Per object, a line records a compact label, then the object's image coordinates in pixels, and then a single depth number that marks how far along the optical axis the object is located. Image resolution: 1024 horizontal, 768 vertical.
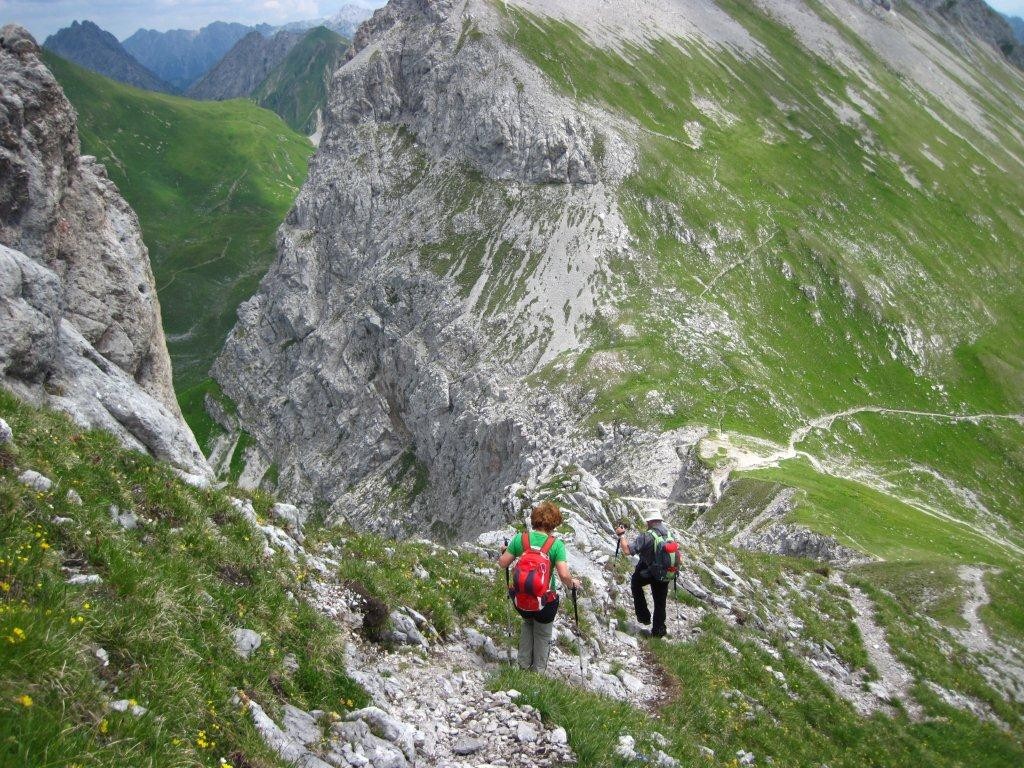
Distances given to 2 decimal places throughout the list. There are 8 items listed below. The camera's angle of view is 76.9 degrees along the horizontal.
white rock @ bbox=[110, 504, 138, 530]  10.03
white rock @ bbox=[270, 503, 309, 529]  14.64
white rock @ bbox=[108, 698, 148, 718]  6.04
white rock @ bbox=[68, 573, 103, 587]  7.48
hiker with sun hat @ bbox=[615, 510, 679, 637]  16.55
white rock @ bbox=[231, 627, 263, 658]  8.76
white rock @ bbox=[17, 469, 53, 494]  8.89
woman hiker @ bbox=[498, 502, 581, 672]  11.27
